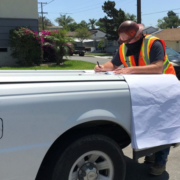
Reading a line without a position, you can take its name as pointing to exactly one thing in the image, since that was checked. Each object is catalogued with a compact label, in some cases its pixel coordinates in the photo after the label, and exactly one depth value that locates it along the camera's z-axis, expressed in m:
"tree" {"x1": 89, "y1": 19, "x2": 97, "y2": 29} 121.38
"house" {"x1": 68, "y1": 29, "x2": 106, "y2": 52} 68.44
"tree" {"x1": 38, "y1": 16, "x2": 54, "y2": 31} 105.03
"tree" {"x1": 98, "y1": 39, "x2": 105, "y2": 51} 58.34
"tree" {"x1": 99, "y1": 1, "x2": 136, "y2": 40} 44.19
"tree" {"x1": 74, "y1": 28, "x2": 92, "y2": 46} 63.76
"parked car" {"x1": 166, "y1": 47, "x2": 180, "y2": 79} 11.64
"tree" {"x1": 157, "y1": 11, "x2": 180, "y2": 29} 109.20
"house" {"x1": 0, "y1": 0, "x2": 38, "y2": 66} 16.48
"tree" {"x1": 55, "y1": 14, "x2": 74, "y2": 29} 124.64
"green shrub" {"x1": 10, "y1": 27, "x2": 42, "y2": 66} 16.02
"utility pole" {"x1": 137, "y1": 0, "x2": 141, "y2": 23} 21.27
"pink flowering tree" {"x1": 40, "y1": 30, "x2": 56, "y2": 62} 17.55
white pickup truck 2.16
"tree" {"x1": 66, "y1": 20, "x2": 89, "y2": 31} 115.51
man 3.14
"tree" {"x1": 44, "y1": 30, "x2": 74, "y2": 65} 17.16
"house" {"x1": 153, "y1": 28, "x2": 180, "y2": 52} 41.57
